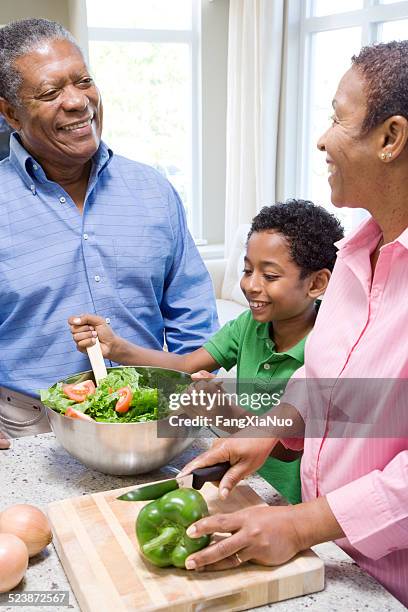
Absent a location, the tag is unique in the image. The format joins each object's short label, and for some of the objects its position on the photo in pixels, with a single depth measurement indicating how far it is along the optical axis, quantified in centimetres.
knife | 106
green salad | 123
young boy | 146
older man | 152
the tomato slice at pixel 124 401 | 124
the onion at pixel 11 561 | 92
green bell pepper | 94
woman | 95
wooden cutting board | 90
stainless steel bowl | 116
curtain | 460
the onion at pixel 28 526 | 100
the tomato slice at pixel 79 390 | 128
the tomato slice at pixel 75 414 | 119
